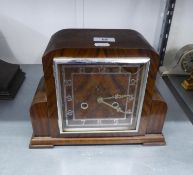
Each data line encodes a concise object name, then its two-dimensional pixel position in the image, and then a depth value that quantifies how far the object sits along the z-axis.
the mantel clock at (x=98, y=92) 0.47
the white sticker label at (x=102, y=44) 0.47
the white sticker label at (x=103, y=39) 0.50
